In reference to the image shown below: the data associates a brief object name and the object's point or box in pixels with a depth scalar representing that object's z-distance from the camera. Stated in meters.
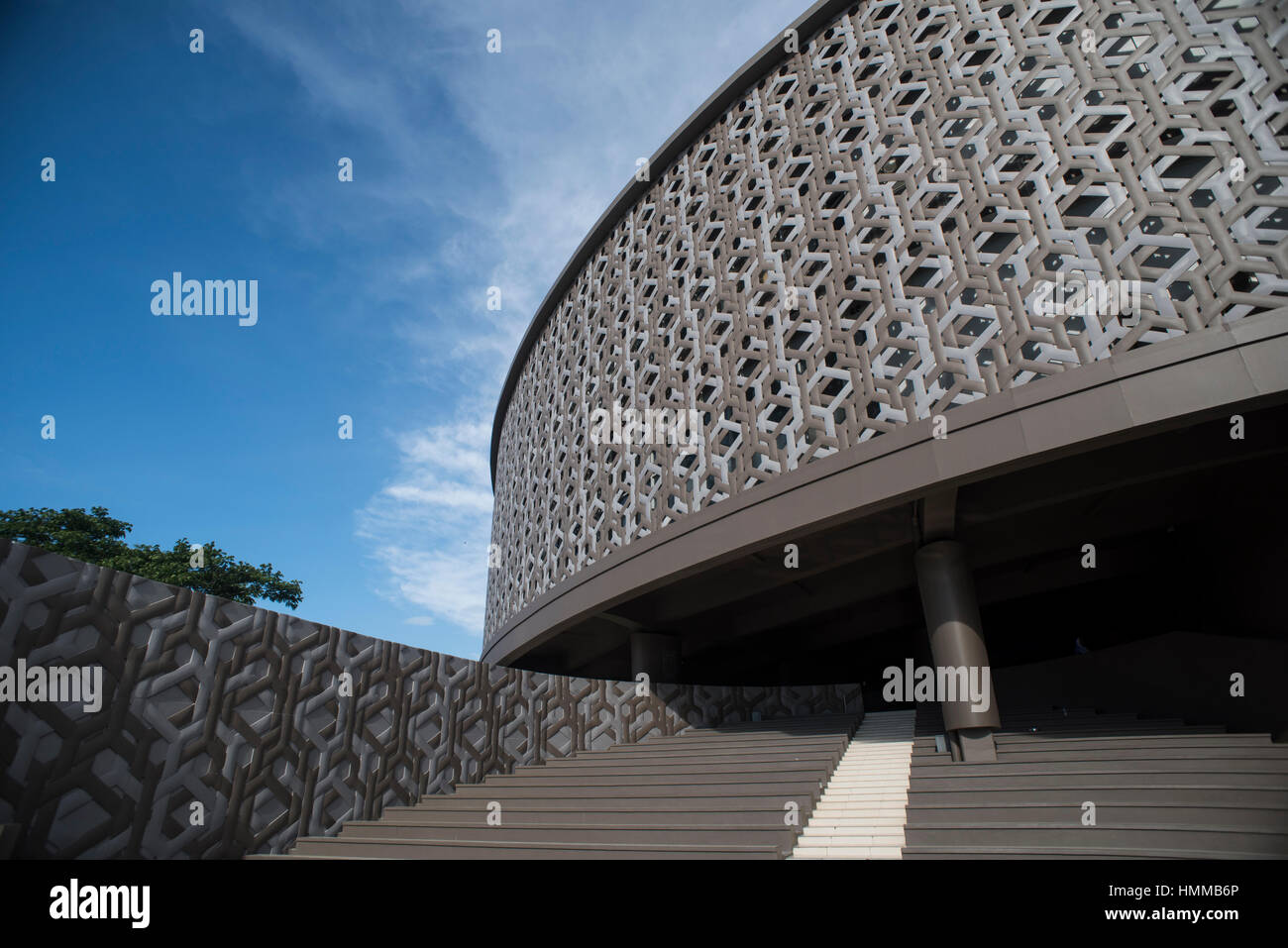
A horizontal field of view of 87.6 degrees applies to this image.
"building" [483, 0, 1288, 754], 8.59
